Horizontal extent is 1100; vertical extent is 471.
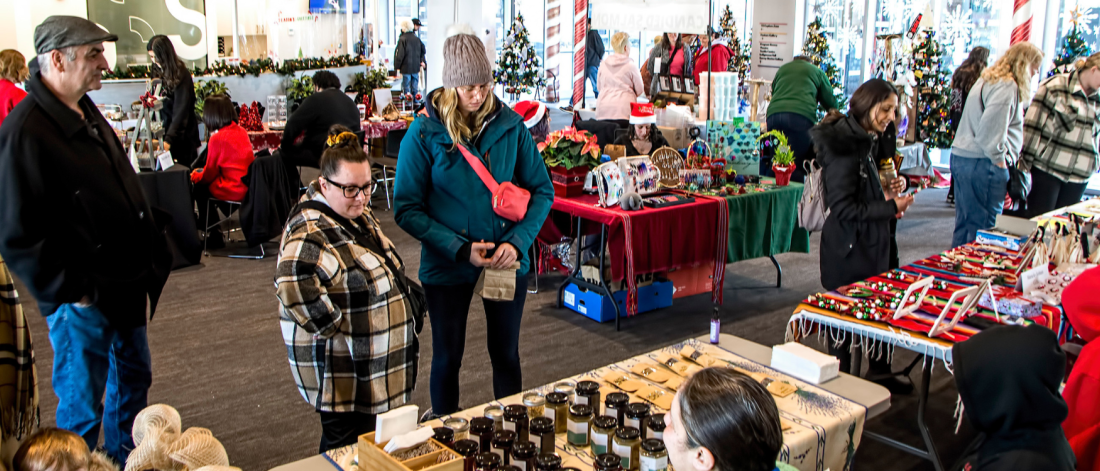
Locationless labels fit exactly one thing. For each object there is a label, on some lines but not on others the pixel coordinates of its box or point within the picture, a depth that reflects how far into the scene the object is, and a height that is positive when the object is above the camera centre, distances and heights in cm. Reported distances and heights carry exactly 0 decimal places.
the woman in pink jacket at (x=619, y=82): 748 +7
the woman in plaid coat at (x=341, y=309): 222 -59
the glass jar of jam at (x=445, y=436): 175 -72
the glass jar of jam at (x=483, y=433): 183 -74
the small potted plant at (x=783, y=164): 510 -43
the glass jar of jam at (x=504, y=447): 176 -74
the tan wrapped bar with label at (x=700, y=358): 241 -76
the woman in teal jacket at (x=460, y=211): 267 -39
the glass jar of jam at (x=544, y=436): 185 -75
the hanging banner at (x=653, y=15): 583 +53
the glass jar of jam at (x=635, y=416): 190 -72
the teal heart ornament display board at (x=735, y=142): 527 -31
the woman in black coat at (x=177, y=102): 612 -13
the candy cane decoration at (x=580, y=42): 1272 +73
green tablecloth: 477 -77
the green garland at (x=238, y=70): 843 +16
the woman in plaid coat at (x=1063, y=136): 514 -24
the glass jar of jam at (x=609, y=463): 170 -74
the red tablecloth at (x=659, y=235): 433 -76
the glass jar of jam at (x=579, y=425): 192 -75
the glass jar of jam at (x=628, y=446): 178 -74
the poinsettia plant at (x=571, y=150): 472 -34
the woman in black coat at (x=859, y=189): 323 -37
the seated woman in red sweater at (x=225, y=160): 572 -50
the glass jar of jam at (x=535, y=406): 195 -72
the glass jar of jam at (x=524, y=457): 172 -74
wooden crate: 158 -71
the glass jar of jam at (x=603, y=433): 184 -74
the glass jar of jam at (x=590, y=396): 204 -73
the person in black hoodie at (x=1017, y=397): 183 -66
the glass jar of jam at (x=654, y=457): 173 -74
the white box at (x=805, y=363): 231 -74
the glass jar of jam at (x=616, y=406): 194 -72
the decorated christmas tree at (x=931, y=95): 863 -1
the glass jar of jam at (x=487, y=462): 170 -74
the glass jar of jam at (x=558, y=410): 198 -74
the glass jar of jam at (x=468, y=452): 170 -73
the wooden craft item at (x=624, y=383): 221 -76
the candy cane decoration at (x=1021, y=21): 877 +77
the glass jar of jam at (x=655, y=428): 185 -73
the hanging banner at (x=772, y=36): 870 +58
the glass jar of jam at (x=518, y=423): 187 -73
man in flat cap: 225 -38
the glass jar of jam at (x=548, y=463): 169 -74
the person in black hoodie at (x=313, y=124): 580 -26
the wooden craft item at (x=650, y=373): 228 -76
